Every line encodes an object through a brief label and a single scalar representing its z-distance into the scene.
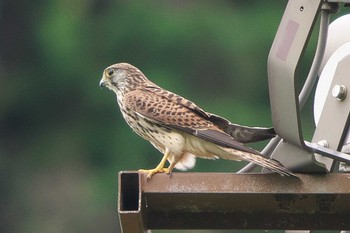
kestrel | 10.14
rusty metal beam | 8.85
